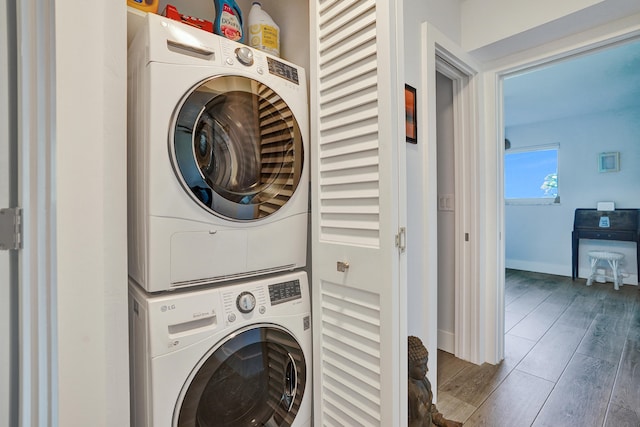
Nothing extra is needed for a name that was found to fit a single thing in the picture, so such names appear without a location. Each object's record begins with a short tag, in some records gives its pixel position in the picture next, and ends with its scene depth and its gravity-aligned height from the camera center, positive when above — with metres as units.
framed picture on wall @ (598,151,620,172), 4.02 +0.66
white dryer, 0.90 +0.19
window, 4.67 +0.59
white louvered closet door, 0.91 +0.00
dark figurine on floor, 1.17 -0.72
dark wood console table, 3.82 -0.21
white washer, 0.89 -0.46
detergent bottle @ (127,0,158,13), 1.09 +0.77
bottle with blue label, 1.22 +0.79
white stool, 3.86 -0.68
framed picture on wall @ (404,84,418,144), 1.53 +0.50
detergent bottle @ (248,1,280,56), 1.31 +0.80
